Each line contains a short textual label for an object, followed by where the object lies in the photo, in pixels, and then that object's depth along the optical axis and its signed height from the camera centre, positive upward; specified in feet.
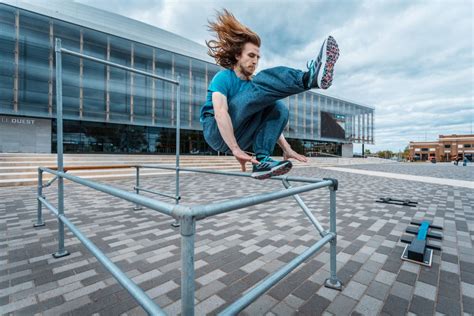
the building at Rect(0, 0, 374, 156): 50.88 +17.52
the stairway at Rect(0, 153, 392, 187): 26.62 -1.77
